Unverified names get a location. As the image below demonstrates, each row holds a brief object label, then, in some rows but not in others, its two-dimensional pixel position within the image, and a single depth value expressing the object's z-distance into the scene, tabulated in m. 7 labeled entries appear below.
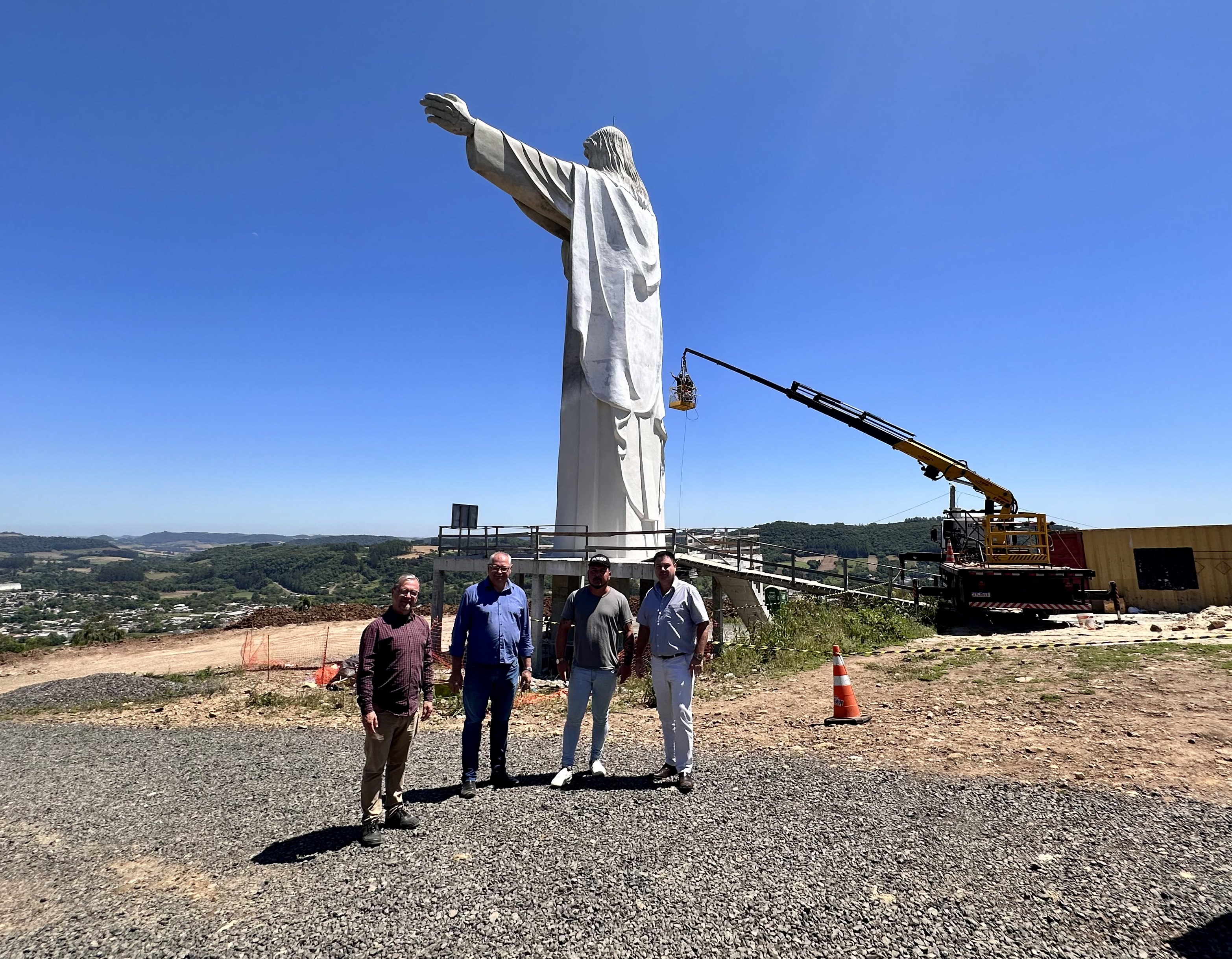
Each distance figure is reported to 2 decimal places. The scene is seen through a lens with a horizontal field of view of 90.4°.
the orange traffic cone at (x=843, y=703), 6.24
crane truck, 13.24
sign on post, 16.47
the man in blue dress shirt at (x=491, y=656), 4.82
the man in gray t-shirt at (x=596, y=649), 4.91
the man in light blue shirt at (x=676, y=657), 4.84
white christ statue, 14.48
